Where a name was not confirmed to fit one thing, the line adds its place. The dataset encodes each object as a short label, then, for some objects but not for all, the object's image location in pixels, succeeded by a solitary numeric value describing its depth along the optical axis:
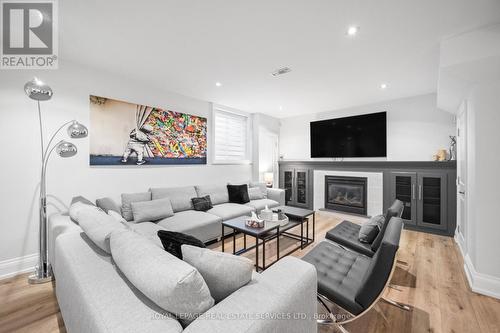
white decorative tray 2.78
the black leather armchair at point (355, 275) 1.33
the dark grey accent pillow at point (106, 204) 2.72
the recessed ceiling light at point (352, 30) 2.03
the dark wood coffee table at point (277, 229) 2.52
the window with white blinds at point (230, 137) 4.70
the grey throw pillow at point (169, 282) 0.86
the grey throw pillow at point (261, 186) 4.92
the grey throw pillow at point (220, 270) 1.06
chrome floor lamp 2.17
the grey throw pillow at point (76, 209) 2.05
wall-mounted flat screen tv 4.45
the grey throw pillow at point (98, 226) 1.38
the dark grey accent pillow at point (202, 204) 3.59
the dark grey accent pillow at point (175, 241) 1.35
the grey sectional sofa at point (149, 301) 0.85
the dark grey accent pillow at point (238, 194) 4.23
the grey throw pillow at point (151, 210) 2.91
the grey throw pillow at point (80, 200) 2.54
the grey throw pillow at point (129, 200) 2.96
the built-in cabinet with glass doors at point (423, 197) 3.64
